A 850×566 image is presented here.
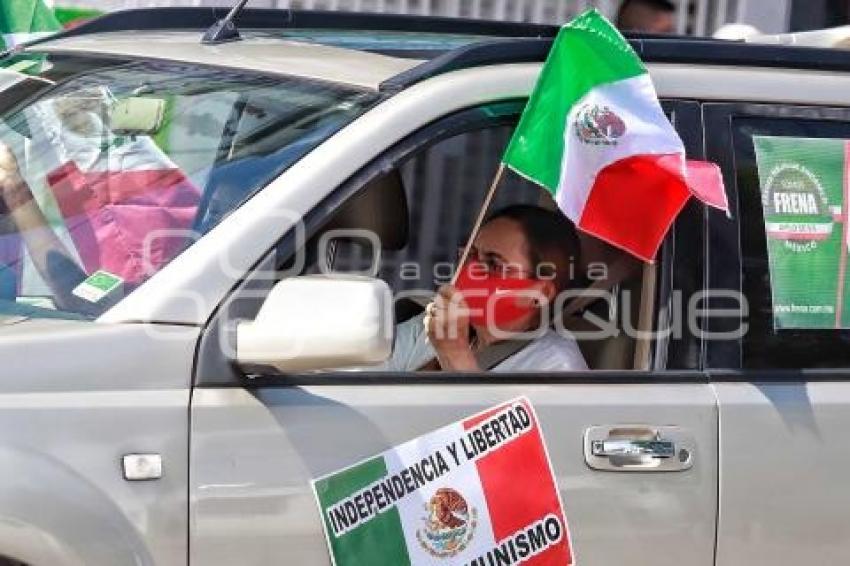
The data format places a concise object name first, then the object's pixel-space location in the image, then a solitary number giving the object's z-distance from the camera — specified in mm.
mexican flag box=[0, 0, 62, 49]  13609
